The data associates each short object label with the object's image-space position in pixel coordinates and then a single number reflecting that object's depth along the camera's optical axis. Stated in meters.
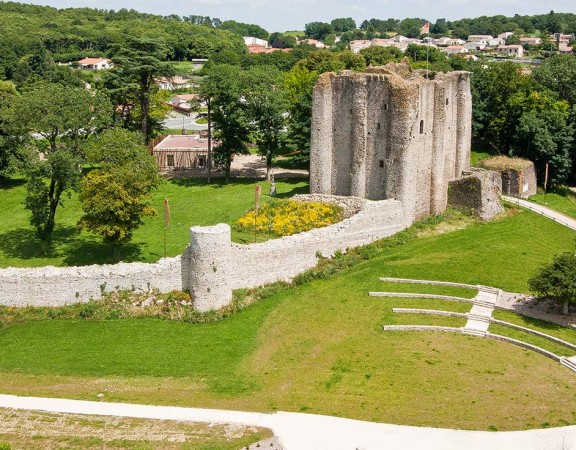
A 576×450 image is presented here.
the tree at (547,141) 62.56
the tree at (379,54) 112.56
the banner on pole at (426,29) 60.50
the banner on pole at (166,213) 41.55
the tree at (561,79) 73.76
